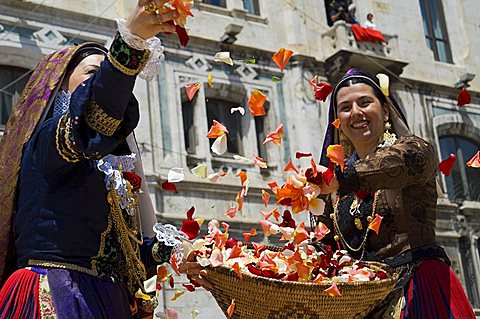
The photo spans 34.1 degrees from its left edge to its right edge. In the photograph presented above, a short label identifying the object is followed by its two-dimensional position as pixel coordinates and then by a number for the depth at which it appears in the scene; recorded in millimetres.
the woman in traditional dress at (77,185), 2773
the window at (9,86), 11531
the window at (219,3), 14370
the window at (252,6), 14836
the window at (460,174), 16391
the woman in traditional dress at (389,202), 3490
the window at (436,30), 17750
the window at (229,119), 13513
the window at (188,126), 13086
